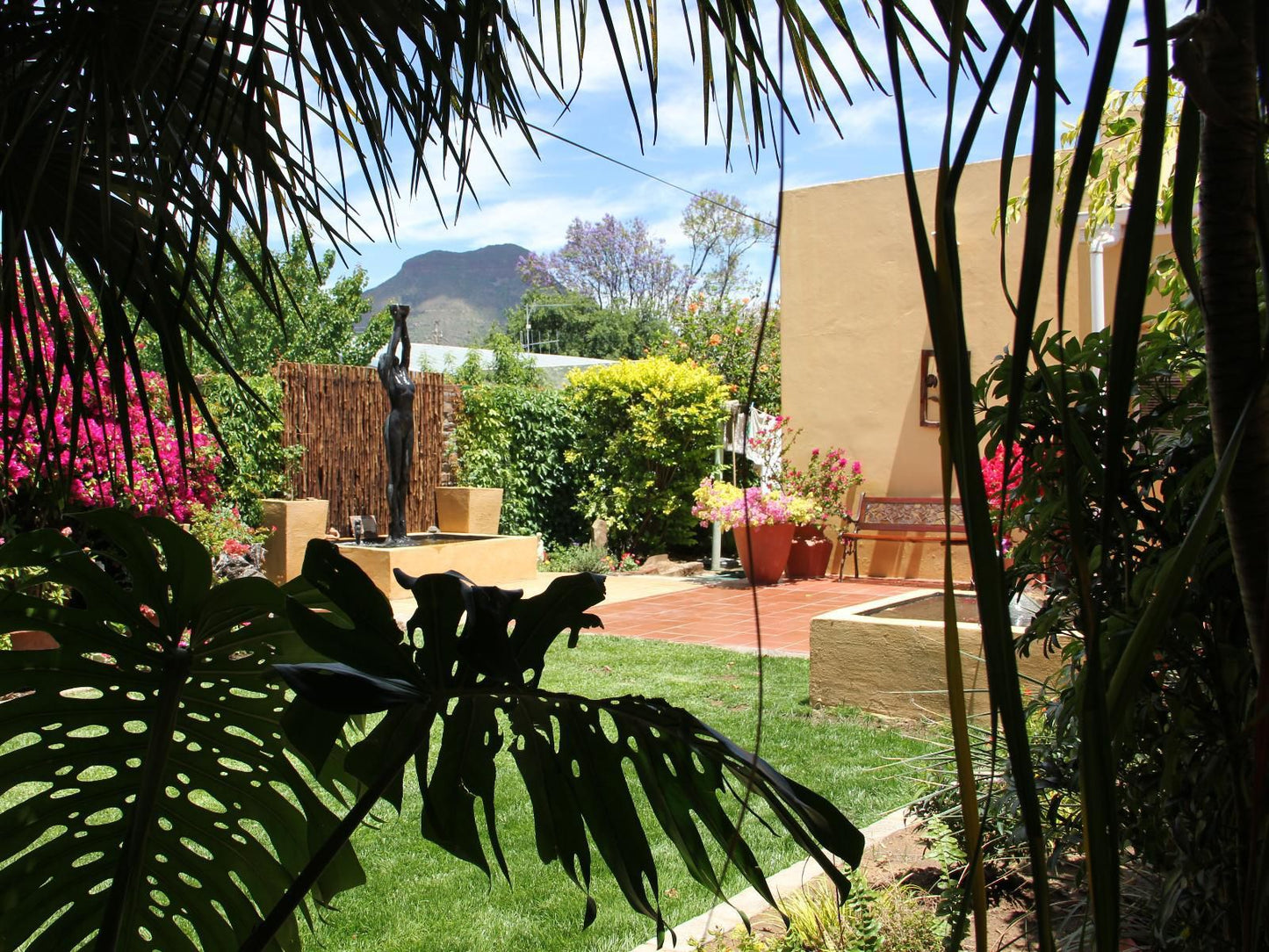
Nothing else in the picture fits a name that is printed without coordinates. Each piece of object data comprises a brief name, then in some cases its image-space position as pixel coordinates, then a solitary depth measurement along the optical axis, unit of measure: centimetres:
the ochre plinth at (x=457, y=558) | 852
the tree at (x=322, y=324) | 1659
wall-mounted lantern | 980
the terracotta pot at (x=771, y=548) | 945
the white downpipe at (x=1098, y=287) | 806
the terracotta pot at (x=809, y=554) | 1006
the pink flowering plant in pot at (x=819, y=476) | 1013
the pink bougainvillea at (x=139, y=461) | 504
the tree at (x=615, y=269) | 4072
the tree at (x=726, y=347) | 1293
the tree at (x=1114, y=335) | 38
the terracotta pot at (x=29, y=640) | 485
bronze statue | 897
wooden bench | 966
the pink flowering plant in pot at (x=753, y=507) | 942
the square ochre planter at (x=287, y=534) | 866
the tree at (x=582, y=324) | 3919
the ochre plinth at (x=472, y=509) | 1073
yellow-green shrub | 1136
